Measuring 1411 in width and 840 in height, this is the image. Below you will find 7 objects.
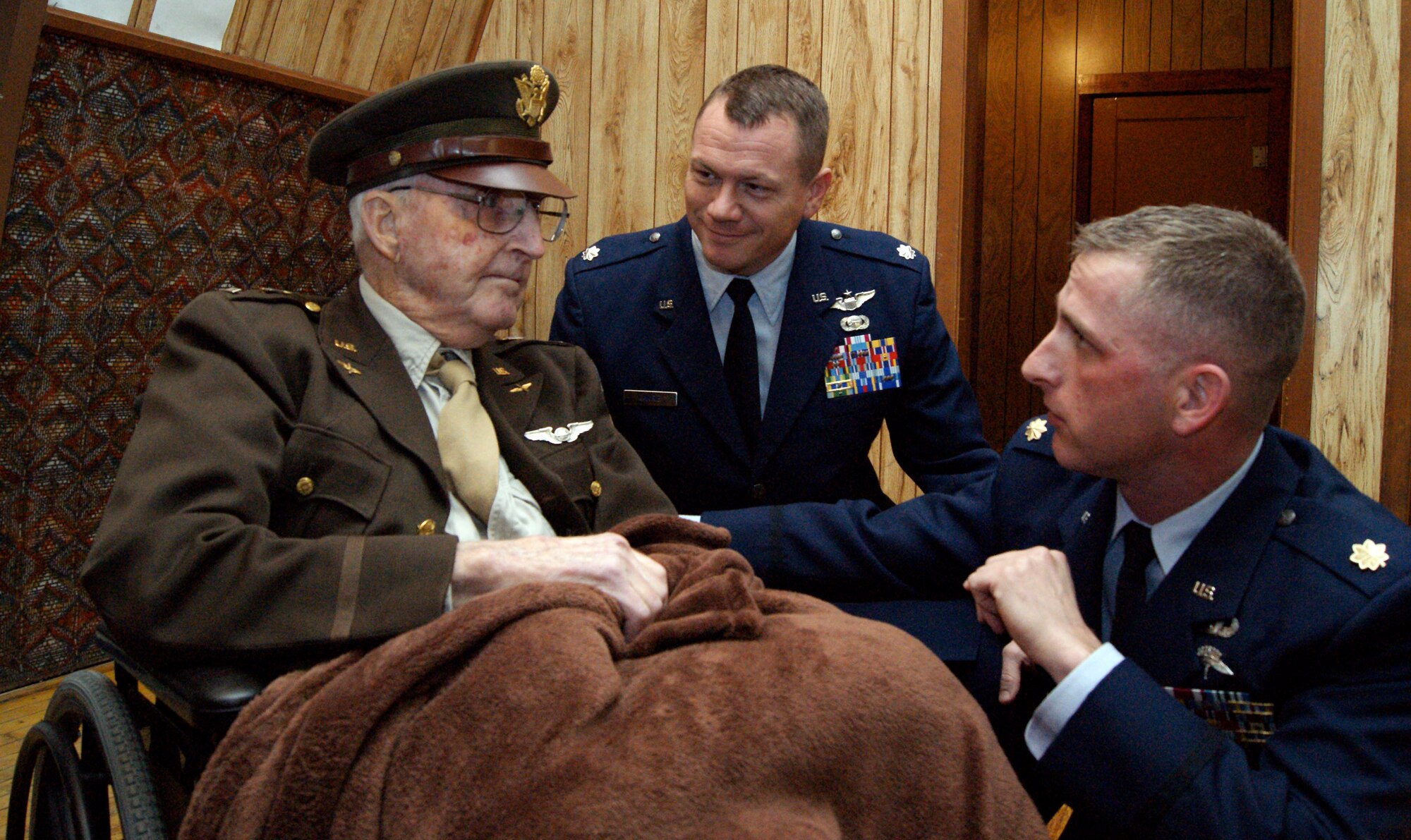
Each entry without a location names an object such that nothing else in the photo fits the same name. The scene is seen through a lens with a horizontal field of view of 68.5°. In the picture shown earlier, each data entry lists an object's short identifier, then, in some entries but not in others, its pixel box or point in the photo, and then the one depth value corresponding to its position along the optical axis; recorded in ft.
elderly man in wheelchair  3.31
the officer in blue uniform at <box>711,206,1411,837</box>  3.88
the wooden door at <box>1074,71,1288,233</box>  19.65
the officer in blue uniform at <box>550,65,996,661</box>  7.58
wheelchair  3.91
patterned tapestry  8.11
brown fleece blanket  3.17
